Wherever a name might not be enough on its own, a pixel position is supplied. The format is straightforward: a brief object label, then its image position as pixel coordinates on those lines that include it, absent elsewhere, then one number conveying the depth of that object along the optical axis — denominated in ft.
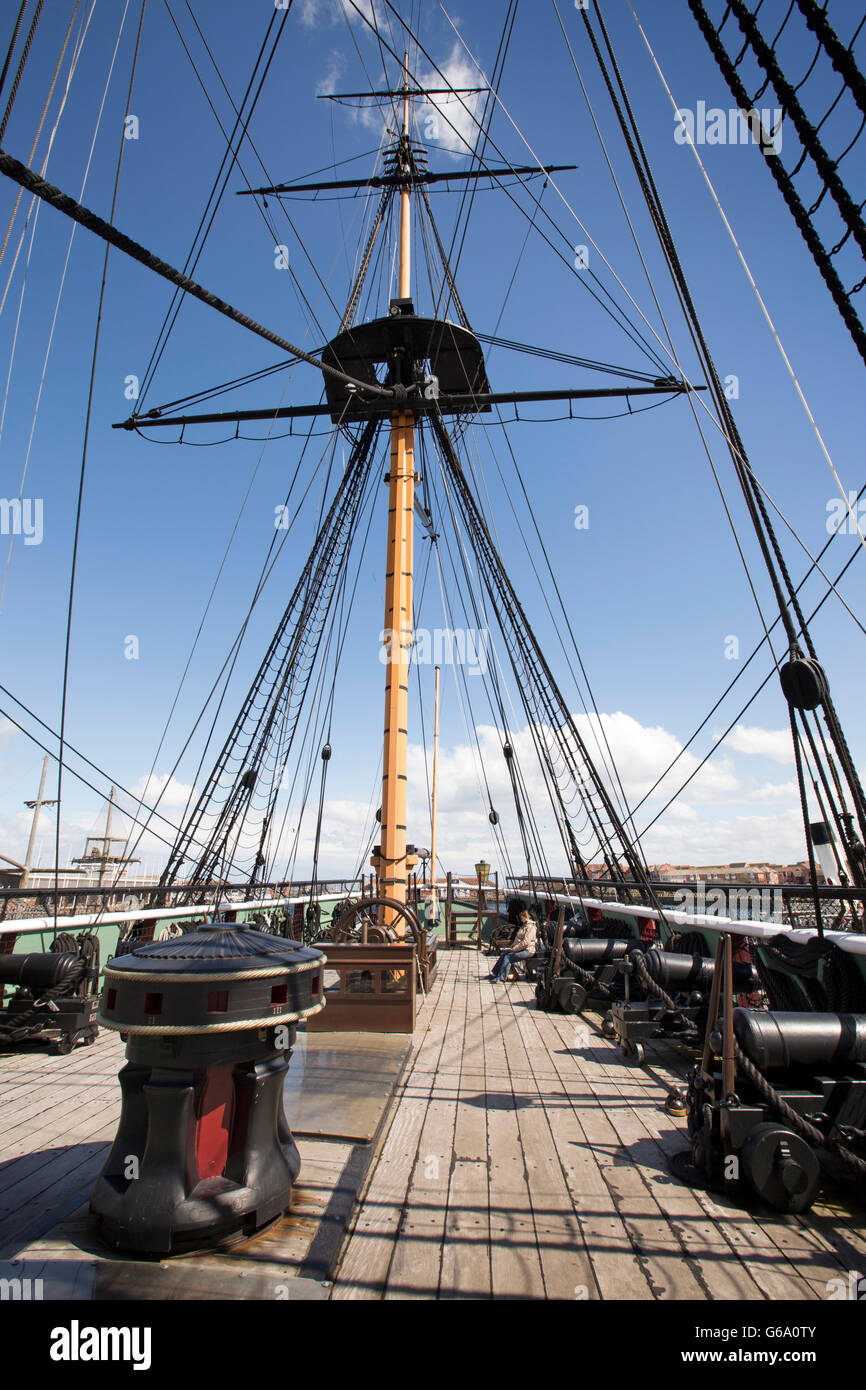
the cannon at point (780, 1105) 10.04
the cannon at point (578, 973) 24.09
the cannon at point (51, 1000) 17.83
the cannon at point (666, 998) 18.28
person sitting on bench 32.04
